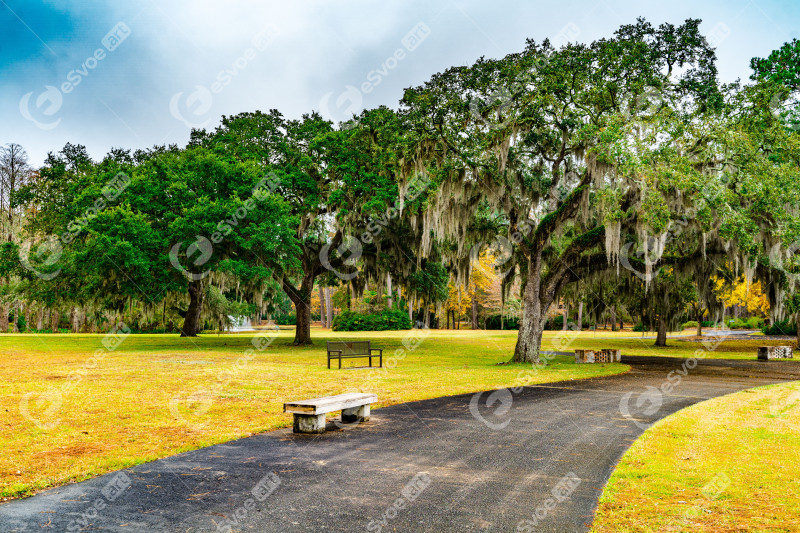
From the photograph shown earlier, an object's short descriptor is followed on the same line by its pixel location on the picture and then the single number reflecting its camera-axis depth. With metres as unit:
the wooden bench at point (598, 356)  21.02
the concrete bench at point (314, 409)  7.46
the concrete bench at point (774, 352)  22.38
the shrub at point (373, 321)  52.53
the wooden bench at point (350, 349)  17.36
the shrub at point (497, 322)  61.62
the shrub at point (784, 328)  39.91
